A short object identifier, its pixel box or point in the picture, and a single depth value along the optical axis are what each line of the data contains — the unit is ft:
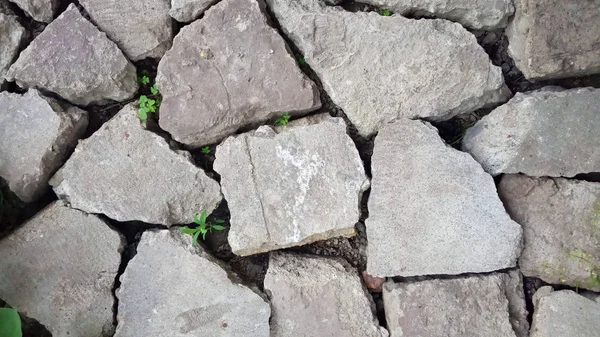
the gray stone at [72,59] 2.00
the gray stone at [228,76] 1.93
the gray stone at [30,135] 2.02
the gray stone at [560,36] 1.81
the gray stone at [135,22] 2.00
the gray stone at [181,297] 1.97
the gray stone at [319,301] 1.92
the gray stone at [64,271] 2.04
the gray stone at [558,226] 1.85
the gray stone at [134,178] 2.02
